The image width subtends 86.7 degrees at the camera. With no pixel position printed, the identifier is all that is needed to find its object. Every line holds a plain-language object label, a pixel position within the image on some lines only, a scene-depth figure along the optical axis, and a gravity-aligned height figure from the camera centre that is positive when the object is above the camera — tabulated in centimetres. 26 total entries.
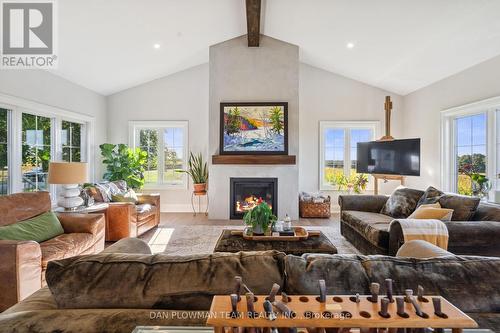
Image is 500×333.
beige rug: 368 -115
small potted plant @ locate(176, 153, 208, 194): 570 -15
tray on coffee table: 281 -77
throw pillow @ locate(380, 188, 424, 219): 348 -50
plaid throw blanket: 236 -60
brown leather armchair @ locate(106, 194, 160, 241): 381 -82
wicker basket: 554 -92
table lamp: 319 -17
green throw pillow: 235 -61
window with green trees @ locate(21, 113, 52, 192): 386 +22
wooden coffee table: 254 -80
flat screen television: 447 +15
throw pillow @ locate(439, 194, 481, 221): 269 -42
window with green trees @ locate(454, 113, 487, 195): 404 +28
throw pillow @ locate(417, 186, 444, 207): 310 -37
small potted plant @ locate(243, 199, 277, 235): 290 -59
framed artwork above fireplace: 528 +75
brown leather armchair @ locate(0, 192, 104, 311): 196 -74
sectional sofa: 95 -42
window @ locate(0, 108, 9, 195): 349 +18
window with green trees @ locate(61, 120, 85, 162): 484 +47
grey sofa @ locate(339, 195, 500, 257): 231 -68
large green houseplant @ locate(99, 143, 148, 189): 536 +2
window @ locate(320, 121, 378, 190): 618 +36
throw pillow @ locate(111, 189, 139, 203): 435 -54
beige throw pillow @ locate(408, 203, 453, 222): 268 -50
